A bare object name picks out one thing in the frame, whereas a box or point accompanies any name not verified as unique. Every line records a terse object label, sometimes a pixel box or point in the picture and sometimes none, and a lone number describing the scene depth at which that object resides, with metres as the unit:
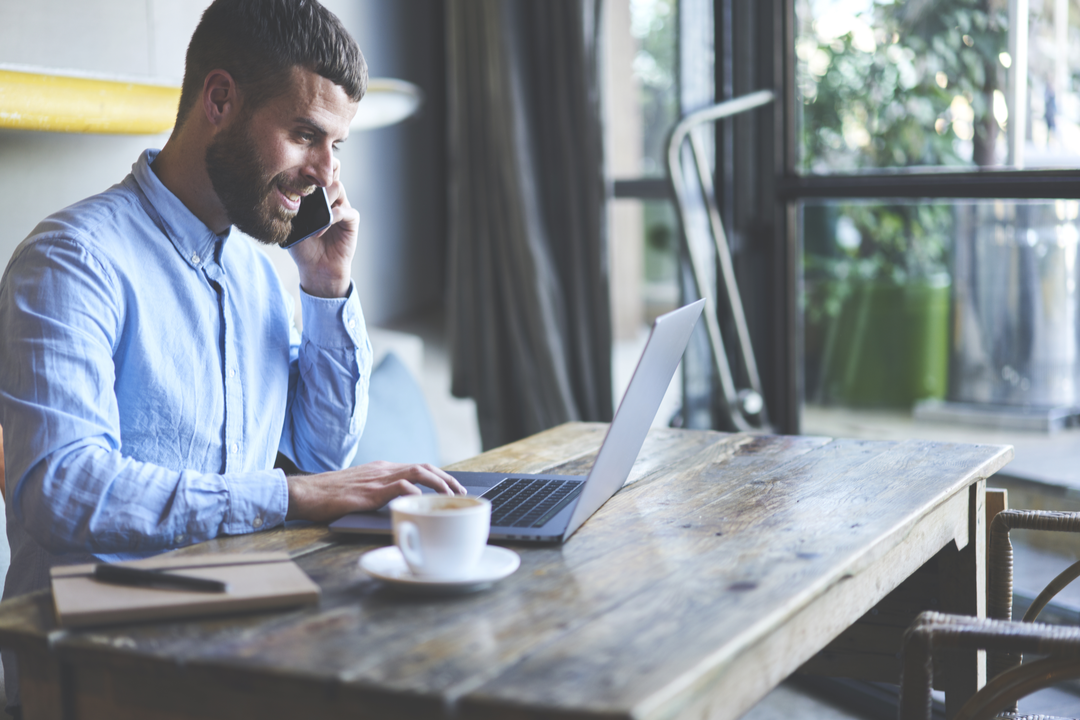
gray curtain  2.71
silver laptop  1.03
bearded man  1.03
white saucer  0.86
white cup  0.84
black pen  0.85
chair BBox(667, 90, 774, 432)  2.38
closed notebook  0.81
